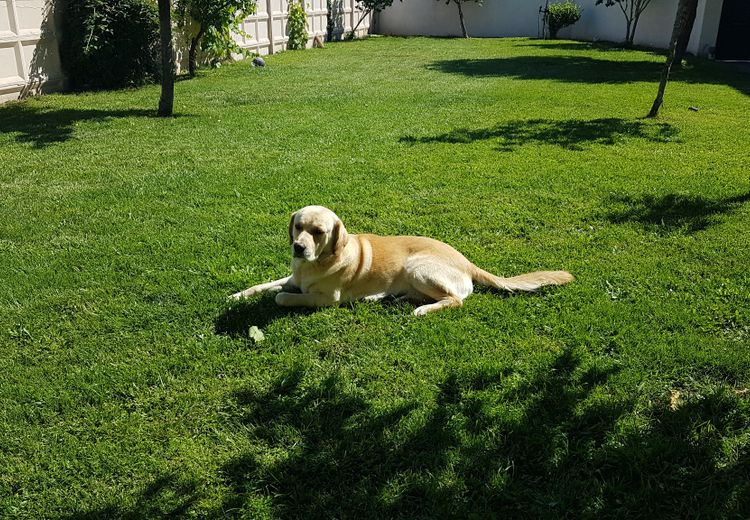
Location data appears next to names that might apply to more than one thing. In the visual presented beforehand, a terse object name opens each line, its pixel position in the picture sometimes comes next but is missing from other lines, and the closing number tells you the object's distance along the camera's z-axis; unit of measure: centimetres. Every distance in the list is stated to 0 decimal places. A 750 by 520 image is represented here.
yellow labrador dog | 429
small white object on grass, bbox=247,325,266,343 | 405
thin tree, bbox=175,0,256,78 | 1500
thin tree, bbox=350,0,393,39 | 2841
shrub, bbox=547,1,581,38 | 2828
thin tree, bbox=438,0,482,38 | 2945
